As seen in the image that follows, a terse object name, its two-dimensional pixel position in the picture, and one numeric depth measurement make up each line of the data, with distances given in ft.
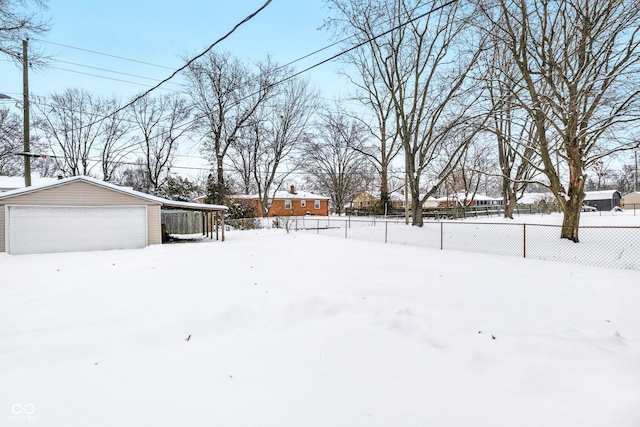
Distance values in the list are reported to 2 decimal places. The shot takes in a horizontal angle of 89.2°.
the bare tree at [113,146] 93.45
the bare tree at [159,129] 92.22
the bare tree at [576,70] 31.91
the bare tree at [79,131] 83.19
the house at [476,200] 158.20
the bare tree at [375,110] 67.10
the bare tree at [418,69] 50.26
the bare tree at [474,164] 94.10
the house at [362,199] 151.00
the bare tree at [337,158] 104.96
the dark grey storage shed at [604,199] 152.87
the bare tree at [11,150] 46.33
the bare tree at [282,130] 91.86
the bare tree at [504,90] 37.91
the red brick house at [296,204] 117.91
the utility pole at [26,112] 42.06
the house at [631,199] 151.10
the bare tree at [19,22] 27.17
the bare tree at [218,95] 80.33
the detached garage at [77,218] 35.70
